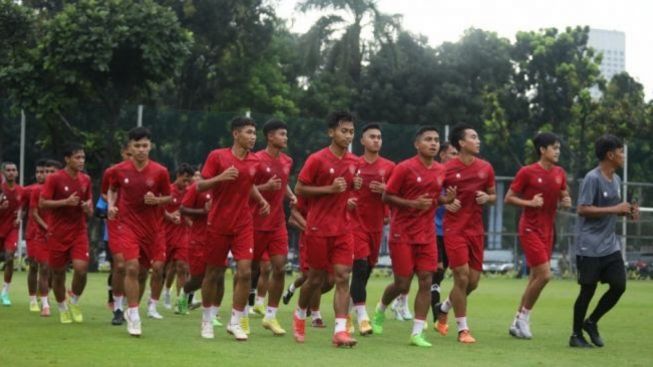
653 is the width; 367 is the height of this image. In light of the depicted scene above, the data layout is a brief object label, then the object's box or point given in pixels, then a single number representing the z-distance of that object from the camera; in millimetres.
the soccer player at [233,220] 12695
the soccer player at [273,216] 13531
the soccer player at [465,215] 13258
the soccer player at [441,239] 15562
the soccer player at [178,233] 17875
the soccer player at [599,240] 12648
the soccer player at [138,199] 13555
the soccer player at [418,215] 12594
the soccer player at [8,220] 18844
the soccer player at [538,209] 13742
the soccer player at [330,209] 12375
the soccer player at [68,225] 15320
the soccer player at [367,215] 13703
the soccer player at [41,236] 16328
